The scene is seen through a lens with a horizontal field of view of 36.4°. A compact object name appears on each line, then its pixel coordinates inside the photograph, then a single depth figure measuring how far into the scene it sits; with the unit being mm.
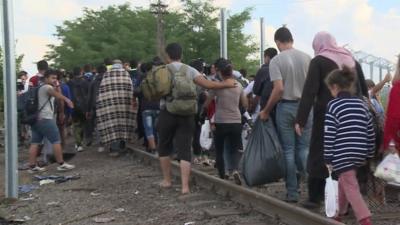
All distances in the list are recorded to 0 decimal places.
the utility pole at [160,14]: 43366
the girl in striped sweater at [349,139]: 5199
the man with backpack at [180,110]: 7688
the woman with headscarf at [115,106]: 11547
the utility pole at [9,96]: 7820
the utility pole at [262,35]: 20383
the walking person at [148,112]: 11258
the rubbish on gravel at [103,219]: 6718
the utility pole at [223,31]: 12953
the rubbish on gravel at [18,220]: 6906
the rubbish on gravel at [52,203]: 7844
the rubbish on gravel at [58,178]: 9727
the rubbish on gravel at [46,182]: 9547
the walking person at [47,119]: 10102
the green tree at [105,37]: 47031
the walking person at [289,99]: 6551
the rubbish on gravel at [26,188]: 8922
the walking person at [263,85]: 7059
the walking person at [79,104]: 13484
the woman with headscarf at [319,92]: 5895
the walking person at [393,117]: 4988
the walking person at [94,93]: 12162
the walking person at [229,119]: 7977
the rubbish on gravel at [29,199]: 8266
